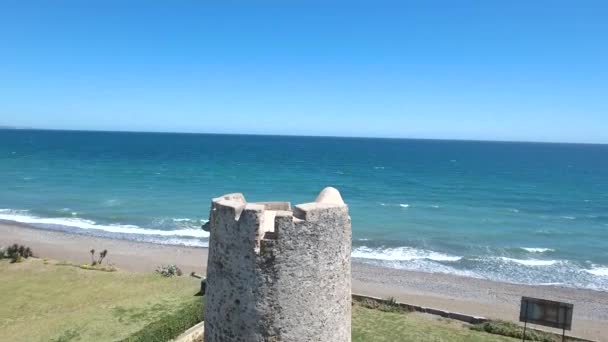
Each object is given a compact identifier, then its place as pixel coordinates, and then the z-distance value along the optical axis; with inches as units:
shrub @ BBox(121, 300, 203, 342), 595.2
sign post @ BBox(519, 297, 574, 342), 559.5
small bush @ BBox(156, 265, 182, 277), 921.5
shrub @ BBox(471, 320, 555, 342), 669.3
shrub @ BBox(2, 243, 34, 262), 1009.3
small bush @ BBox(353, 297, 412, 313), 767.7
